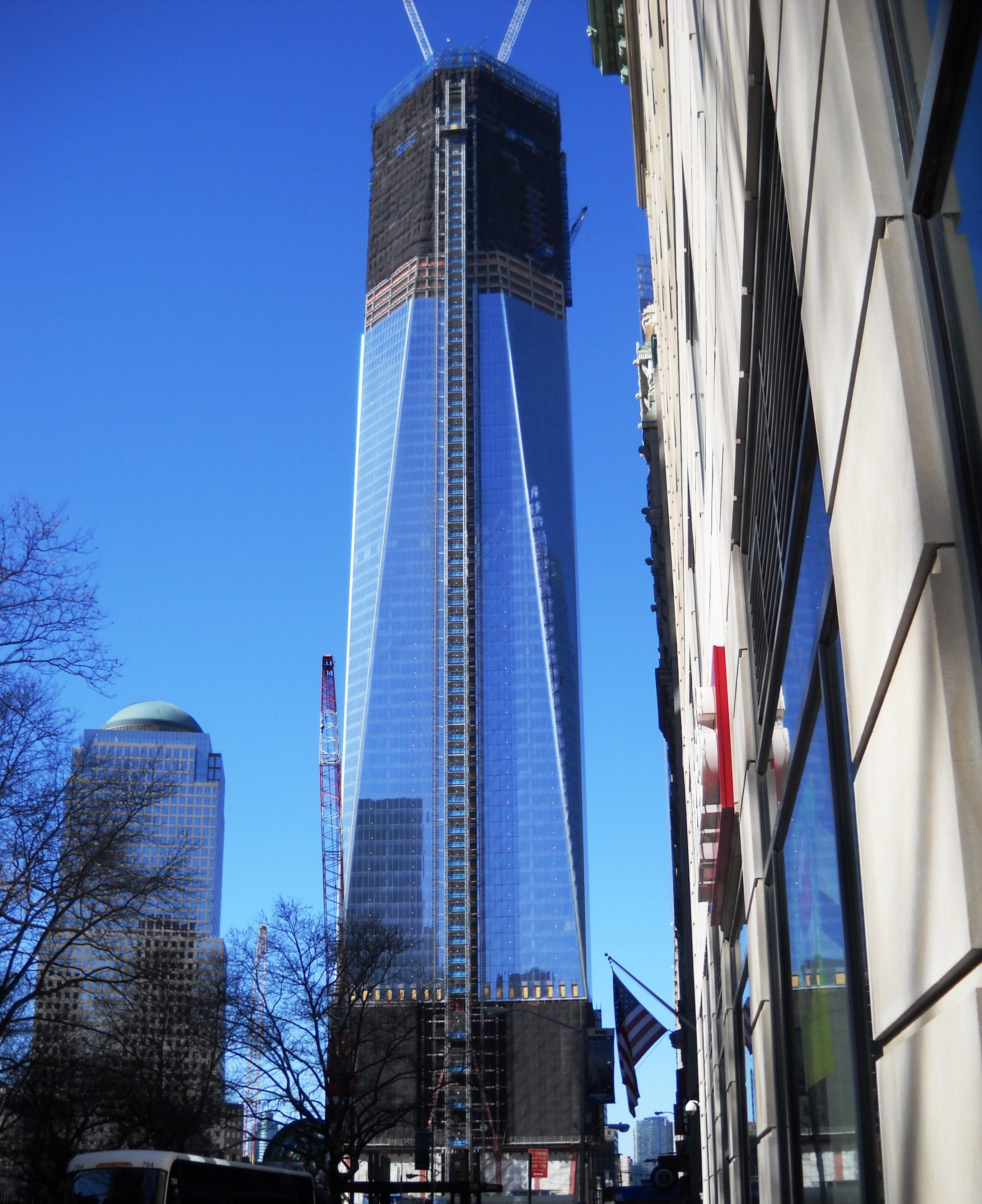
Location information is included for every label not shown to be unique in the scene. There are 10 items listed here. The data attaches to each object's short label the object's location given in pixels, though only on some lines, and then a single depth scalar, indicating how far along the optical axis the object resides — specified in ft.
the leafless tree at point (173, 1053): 142.51
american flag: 121.08
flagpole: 129.90
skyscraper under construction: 596.70
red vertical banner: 37.11
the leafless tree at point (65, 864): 87.76
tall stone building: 9.06
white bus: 95.55
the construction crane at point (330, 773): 629.10
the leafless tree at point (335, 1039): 197.26
